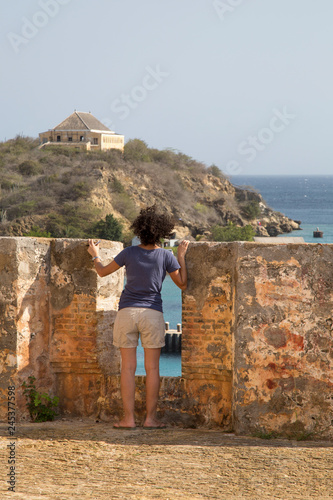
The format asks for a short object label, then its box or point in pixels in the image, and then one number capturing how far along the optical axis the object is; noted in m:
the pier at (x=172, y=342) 30.73
